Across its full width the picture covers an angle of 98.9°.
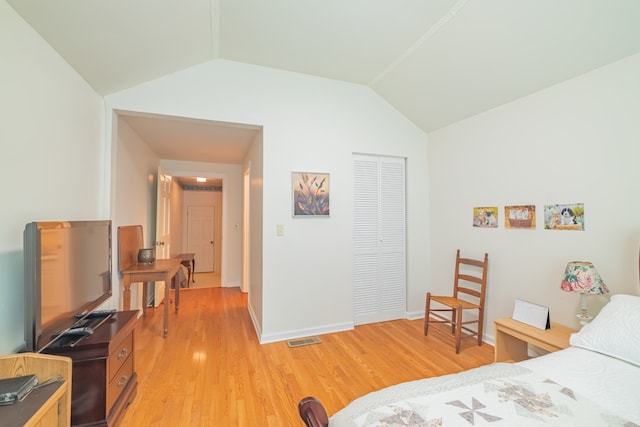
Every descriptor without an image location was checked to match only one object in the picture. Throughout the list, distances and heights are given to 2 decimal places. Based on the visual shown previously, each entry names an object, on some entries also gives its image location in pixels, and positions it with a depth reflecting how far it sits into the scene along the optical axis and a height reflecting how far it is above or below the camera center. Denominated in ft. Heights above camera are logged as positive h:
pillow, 4.54 -2.01
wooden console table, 9.21 -1.99
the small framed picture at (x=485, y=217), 8.93 +0.04
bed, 3.19 -2.36
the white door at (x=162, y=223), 12.78 -0.22
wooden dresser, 4.82 -2.87
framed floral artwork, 9.50 +0.86
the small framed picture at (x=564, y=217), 6.84 +0.03
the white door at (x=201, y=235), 22.43 -1.39
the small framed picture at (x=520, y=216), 7.87 +0.06
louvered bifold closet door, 10.62 -0.83
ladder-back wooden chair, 8.82 -2.64
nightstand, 6.16 -2.84
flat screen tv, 4.09 -1.01
